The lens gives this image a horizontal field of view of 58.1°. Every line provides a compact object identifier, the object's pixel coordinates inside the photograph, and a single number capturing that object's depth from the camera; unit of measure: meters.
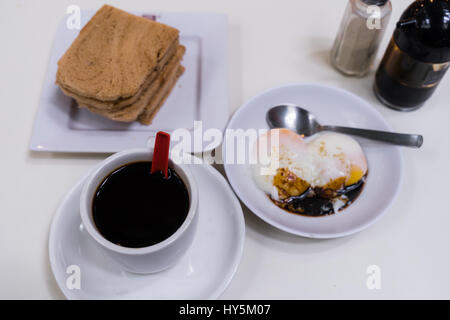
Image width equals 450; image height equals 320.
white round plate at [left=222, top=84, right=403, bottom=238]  0.81
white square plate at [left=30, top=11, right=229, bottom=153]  0.92
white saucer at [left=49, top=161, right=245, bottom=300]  0.73
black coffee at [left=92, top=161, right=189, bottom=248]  0.66
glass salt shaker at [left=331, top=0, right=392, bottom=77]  0.95
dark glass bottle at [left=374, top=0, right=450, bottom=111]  0.82
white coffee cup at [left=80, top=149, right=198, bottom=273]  0.62
